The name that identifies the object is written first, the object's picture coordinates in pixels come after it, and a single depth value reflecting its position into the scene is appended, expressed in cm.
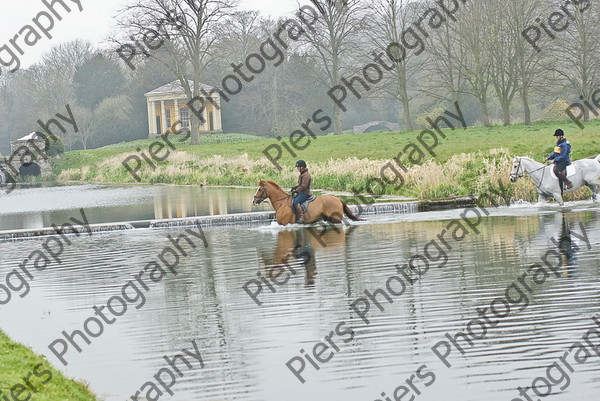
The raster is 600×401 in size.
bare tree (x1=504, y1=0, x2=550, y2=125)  5525
